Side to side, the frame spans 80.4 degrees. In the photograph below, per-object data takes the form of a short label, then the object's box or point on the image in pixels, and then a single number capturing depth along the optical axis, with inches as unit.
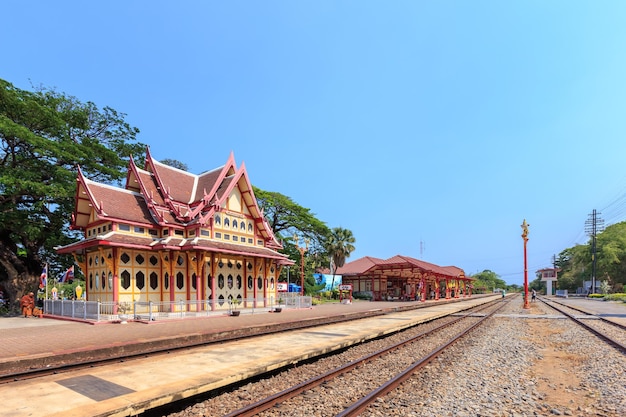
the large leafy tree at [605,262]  2687.0
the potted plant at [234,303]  944.0
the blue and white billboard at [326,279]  2105.1
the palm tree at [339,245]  1836.9
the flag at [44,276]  968.9
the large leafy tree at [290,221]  1697.8
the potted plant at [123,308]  745.0
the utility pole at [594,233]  2588.8
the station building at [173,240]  810.2
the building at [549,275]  3451.8
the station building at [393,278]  1579.7
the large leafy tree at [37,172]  880.9
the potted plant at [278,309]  980.3
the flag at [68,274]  1098.1
